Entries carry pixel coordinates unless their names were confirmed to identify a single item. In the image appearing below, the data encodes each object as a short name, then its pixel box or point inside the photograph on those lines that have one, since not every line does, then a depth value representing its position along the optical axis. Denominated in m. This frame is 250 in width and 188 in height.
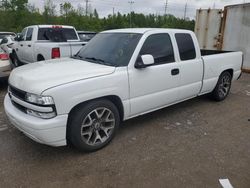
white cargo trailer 9.84
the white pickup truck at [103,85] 2.97
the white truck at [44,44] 6.92
